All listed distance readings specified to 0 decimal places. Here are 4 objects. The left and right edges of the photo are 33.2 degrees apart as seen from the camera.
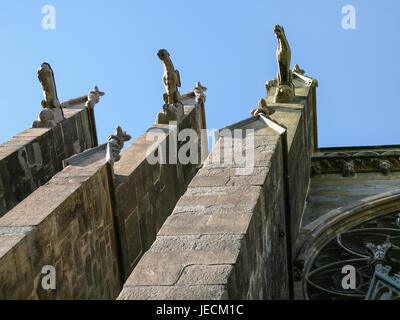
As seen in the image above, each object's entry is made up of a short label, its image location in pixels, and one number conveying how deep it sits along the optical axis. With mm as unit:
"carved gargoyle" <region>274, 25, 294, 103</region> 10547
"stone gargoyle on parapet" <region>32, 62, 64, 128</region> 10672
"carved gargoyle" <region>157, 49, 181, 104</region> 10406
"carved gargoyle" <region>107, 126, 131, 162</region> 7249
